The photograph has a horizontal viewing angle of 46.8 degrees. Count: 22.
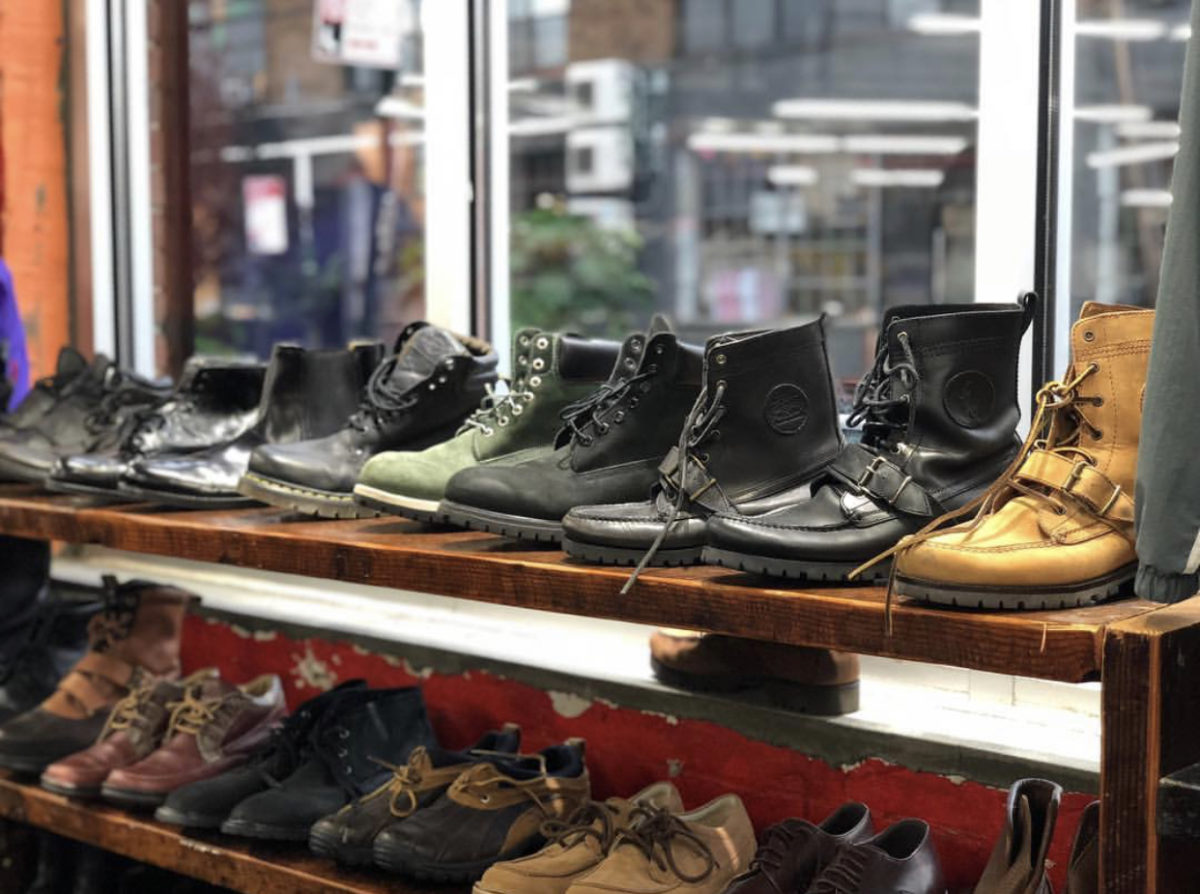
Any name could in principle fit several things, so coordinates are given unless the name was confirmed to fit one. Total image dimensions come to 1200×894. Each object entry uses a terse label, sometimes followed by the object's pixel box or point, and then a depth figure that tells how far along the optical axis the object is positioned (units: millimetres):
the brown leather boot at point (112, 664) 2330
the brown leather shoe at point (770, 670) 1958
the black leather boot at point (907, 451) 1307
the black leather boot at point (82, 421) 2328
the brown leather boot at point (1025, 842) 1438
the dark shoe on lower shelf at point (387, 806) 1842
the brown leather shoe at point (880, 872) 1481
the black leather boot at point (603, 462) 1571
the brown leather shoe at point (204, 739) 2117
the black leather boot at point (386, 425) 1840
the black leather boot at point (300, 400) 2088
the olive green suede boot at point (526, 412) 1721
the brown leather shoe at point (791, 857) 1550
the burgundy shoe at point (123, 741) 2164
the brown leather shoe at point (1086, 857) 1373
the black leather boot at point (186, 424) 2105
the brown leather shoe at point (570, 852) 1688
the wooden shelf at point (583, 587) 1146
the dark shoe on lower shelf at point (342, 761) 1955
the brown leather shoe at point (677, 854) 1656
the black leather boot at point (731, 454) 1426
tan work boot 1183
